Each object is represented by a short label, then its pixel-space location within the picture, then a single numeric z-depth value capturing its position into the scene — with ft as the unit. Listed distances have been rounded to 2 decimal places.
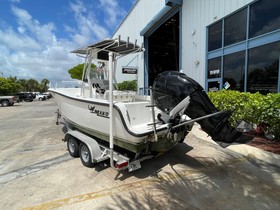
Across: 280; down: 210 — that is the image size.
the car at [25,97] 98.78
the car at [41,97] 119.59
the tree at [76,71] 109.16
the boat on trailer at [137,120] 9.97
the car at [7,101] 68.18
